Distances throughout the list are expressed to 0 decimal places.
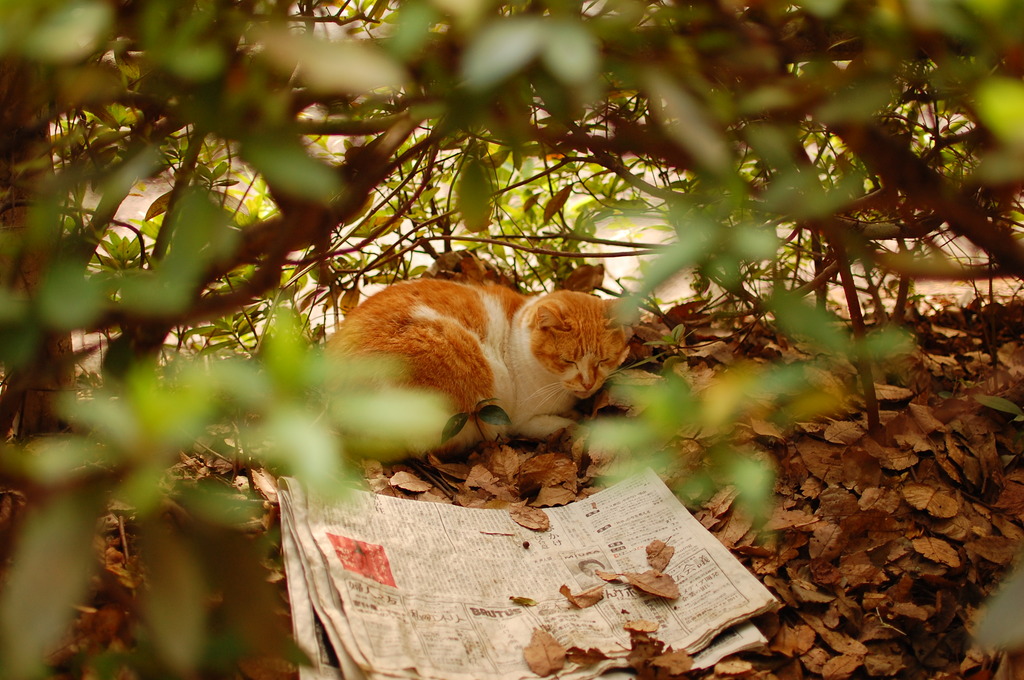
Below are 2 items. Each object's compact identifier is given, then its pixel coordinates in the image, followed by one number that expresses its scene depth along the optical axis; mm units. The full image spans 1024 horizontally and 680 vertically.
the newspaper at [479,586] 1157
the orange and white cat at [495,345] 1810
